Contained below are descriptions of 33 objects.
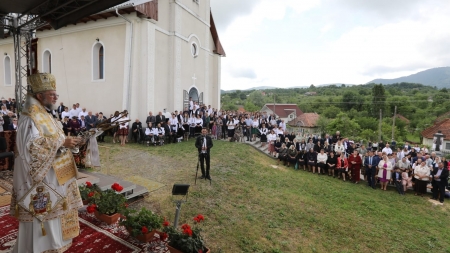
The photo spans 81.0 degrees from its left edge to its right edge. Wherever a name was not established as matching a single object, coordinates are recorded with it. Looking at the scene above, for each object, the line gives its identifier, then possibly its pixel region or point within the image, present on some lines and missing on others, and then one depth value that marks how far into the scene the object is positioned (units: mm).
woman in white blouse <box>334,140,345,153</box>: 13812
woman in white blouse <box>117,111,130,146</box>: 13336
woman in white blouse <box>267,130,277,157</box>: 15602
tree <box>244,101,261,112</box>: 77312
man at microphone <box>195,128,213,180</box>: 8562
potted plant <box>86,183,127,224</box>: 4707
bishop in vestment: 2863
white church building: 14344
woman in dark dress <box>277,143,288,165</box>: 14402
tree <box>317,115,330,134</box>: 48812
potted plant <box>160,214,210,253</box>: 3699
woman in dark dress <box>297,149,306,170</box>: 13938
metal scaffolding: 8109
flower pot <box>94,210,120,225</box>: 4677
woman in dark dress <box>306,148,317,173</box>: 13625
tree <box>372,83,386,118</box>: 55312
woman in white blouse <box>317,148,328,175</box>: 13451
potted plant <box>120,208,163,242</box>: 4141
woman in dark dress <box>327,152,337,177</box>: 13211
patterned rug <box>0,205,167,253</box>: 3908
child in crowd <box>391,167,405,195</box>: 11867
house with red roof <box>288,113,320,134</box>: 49788
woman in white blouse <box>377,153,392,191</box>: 12078
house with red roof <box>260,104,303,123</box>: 59812
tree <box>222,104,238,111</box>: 75694
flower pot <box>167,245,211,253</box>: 3711
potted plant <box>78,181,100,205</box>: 5046
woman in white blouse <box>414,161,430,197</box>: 11688
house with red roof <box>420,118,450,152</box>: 35969
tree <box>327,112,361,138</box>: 44938
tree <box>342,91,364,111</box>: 60688
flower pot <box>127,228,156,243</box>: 4176
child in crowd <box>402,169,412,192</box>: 11880
